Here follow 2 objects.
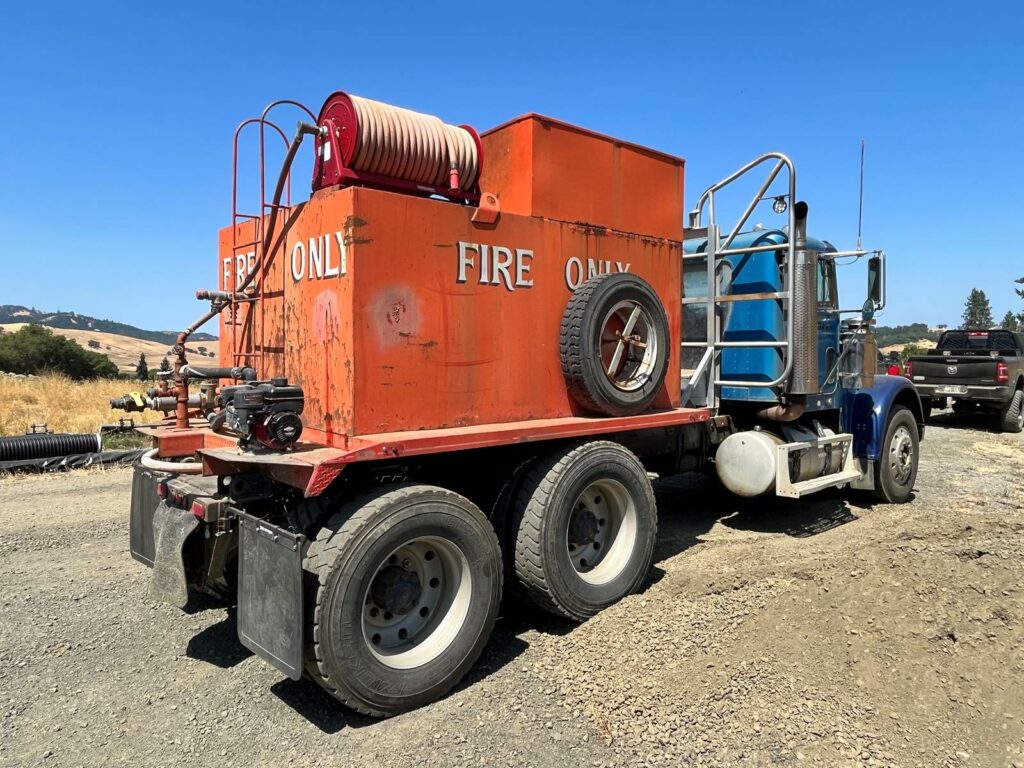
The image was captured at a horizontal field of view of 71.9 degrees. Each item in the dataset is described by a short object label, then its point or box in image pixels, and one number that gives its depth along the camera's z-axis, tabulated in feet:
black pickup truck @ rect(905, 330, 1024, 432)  49.49
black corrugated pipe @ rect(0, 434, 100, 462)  29.78
